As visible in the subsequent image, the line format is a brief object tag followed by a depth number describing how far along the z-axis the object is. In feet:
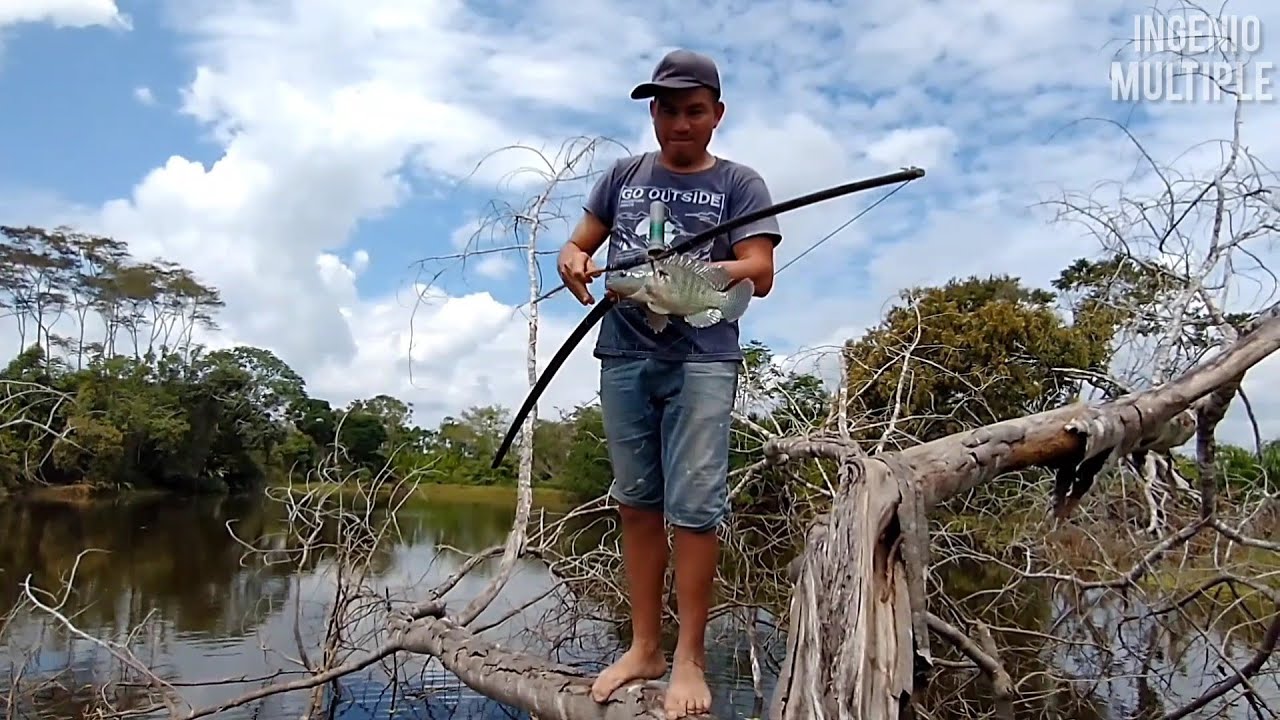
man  6.56
